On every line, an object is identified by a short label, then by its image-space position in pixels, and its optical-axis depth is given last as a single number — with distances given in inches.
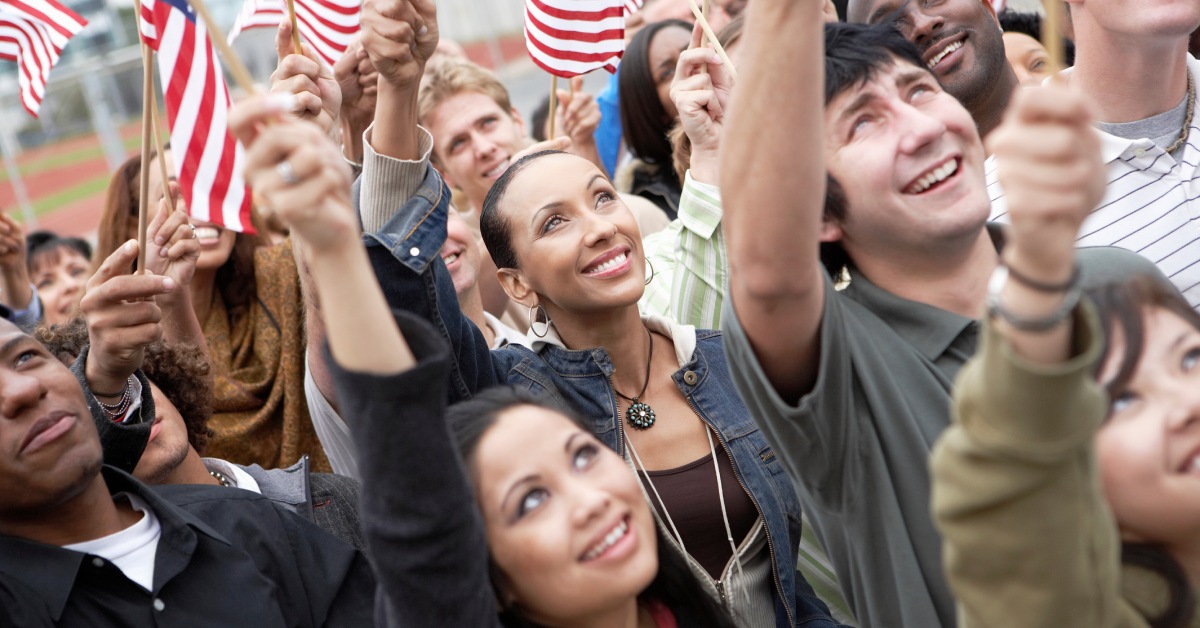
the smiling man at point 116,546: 121.0
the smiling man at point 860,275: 108.7
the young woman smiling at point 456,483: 104.7
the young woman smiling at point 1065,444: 92.4
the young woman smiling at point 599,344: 123.7
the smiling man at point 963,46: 143.3
